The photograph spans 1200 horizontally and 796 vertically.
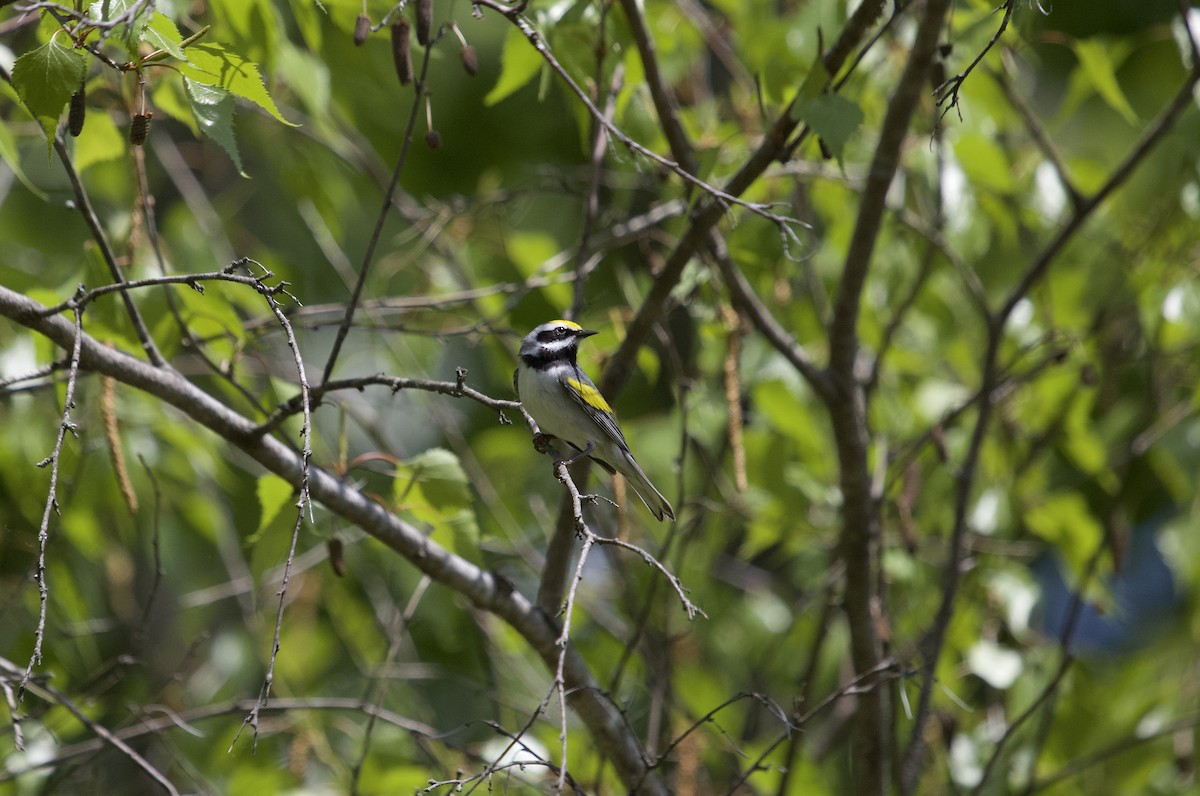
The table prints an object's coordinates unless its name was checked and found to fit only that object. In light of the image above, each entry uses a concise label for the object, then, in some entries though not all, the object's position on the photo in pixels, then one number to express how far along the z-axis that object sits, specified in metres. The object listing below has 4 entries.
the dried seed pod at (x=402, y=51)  6.07
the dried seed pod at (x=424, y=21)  5.84
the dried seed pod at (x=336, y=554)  6.63
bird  8.30
